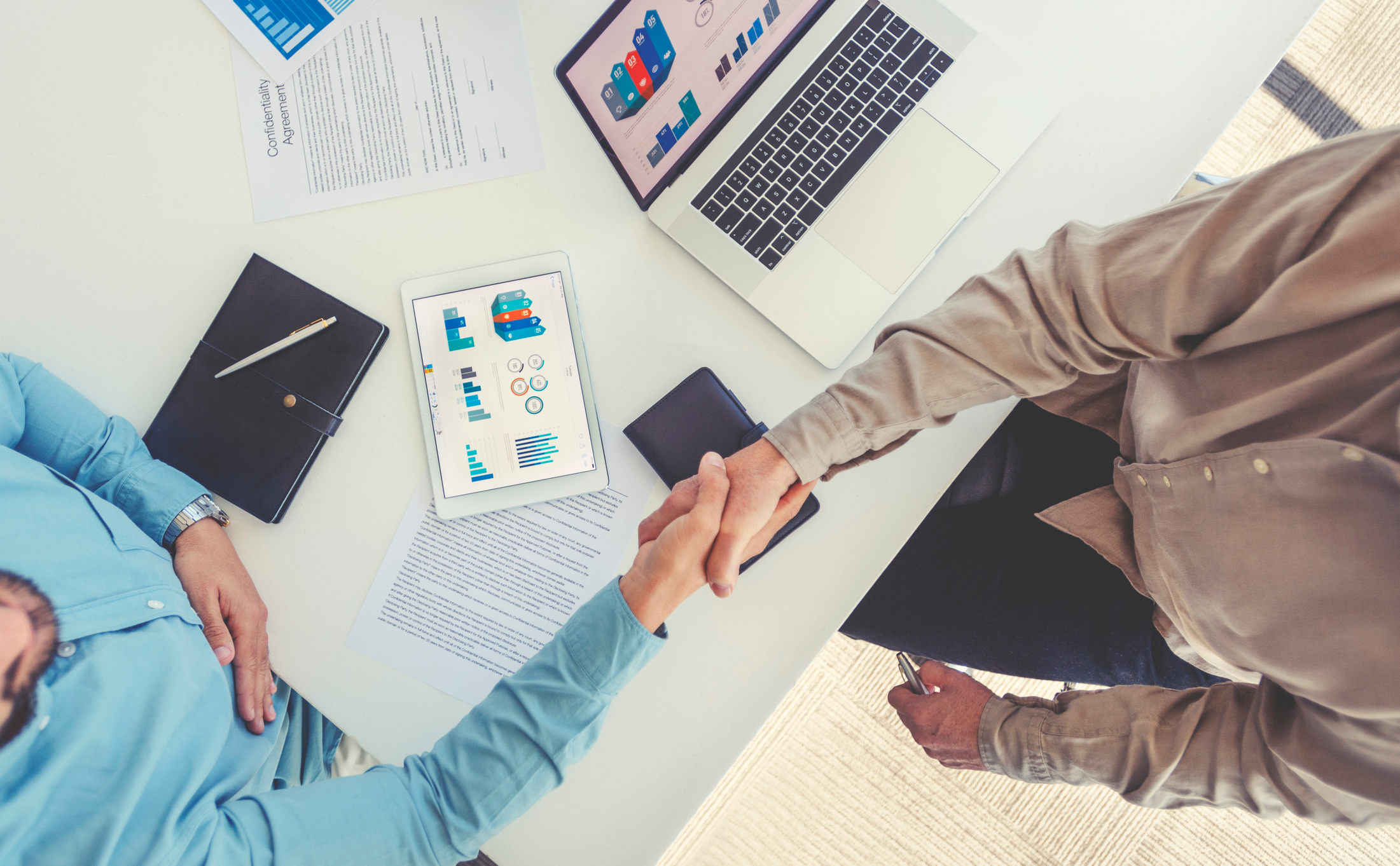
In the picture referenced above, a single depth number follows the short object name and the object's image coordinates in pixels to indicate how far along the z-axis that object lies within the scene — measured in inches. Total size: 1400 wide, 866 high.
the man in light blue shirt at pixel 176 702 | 25.2
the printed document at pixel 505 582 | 30.3
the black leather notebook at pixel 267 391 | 30.7
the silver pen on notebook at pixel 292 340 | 30.5
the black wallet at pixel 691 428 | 29.6
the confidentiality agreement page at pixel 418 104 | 31.7
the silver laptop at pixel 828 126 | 29.0
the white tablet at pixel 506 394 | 30.1
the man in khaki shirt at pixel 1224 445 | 19.3
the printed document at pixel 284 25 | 32.0
